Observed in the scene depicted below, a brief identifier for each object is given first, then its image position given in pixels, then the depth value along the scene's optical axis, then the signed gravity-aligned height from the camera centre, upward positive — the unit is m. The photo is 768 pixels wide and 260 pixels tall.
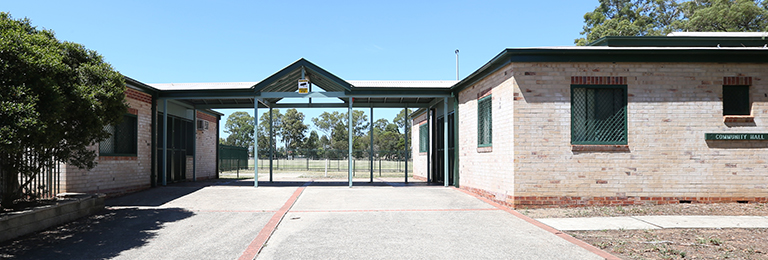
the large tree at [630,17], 30.01 +8.82
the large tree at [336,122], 73.31 +2.87
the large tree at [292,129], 71.00 +1.81
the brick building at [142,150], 10.84 -0.28
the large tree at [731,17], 23.64 +6.61
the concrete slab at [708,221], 7.45 -1.47
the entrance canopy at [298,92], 13.16 +1.52
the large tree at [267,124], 71.49 +2.61
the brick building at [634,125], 9.45 +0.27
